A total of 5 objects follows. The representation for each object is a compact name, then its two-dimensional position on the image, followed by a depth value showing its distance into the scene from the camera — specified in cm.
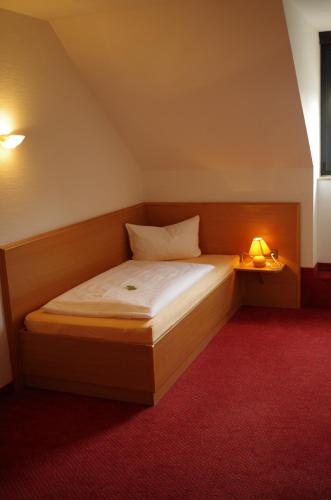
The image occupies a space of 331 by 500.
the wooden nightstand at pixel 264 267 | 419
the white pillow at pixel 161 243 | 435
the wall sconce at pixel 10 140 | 303
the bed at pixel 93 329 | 295
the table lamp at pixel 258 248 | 427
